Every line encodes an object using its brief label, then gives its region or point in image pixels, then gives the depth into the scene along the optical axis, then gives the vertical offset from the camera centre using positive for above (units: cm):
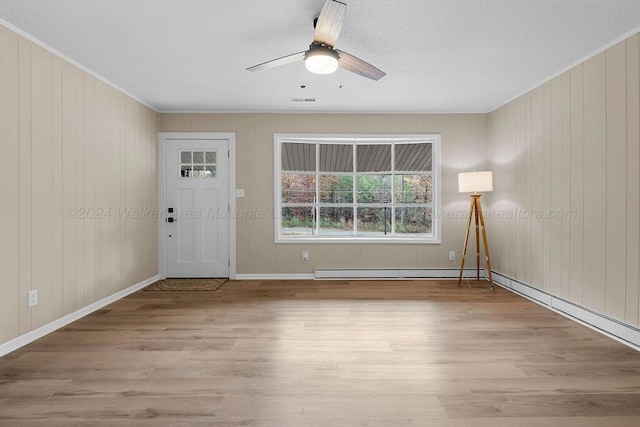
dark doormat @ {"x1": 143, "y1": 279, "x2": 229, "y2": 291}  448 -98
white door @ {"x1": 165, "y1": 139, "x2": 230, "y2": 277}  504 +6
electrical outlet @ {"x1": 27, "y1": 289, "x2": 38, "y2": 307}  277 -69
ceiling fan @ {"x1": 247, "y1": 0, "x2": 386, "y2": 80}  220 +119
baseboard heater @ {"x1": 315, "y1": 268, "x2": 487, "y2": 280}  505 -89
